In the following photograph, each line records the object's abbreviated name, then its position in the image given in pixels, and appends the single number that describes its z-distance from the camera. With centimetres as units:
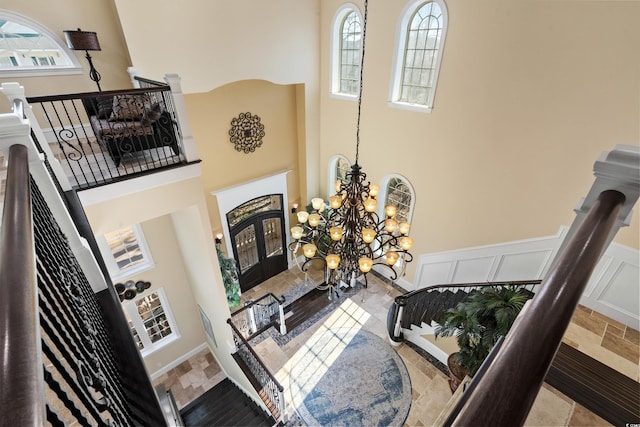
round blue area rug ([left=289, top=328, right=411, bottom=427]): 495
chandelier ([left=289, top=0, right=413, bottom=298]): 309
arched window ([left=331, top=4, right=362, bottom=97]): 591
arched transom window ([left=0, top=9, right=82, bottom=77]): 412
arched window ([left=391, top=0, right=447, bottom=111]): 486
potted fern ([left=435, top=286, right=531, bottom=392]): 338
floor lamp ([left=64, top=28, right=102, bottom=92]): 397
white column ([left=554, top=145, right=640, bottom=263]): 101
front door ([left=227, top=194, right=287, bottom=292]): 720
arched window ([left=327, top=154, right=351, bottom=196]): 721
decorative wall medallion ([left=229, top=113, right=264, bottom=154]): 641
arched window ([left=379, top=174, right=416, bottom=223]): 611
